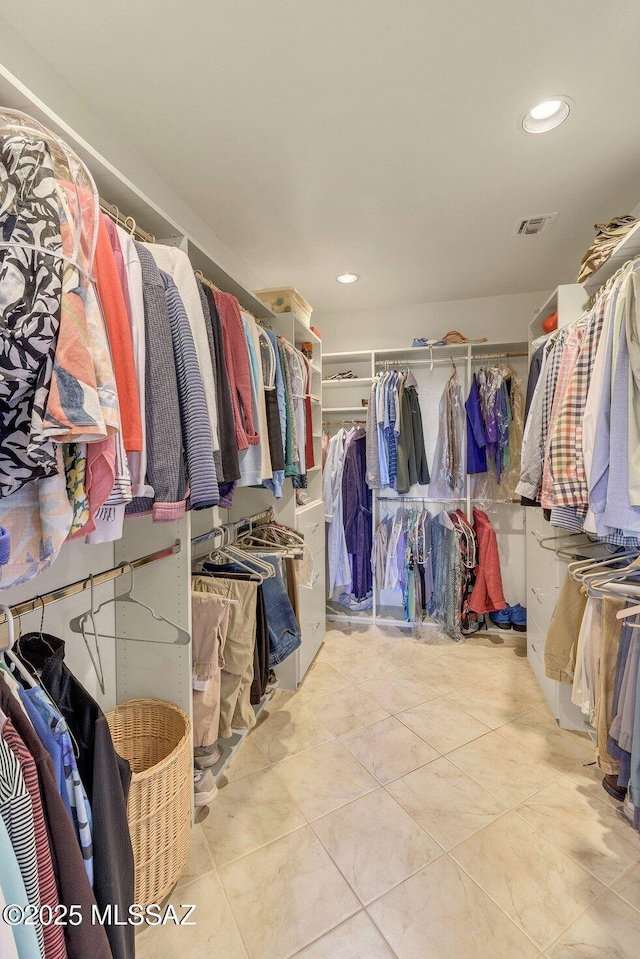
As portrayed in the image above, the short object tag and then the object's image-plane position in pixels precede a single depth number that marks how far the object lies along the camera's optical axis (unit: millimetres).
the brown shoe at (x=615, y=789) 1642
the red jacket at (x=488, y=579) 3082
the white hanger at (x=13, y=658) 825
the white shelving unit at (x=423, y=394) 3244
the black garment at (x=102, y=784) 838
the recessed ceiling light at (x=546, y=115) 1476
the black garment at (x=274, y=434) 1733
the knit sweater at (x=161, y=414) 973
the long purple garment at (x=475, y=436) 3037
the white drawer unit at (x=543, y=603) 2068
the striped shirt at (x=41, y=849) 691
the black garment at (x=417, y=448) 3191
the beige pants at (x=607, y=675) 1529
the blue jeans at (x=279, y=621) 1827
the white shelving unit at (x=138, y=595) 1252
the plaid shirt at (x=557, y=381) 1691
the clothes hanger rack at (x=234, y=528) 1913
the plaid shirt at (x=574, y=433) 1486
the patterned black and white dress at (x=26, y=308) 613
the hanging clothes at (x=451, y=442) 3164
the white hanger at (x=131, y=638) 1214
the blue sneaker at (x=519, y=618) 3170
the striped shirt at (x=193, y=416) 1041
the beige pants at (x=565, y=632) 1848
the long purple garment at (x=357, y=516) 3355
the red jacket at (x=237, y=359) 1448
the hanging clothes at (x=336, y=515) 3352
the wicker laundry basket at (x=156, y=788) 1136
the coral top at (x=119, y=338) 862
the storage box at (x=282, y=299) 2383
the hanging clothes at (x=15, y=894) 622
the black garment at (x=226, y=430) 1260
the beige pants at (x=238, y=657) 1605
